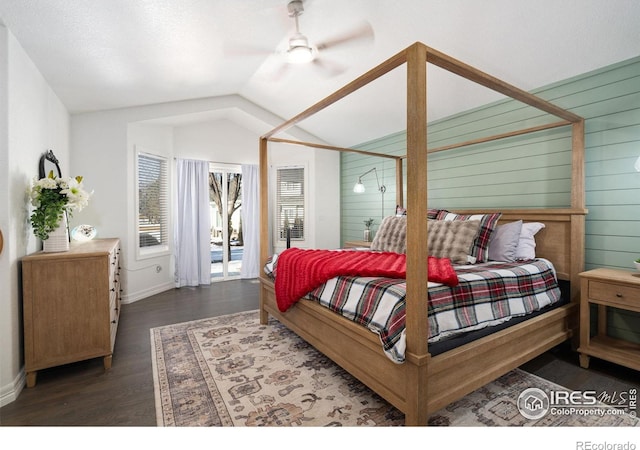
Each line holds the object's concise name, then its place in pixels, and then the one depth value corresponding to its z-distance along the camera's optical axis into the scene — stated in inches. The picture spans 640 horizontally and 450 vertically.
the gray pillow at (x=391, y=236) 130.7
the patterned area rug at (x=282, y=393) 70.1
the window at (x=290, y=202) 231.5
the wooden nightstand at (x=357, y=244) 173.6
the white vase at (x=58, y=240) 94.7
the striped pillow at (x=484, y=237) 113.5
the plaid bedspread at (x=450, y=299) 68.5
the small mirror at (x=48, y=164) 105.7
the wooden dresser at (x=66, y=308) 85.0
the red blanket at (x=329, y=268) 84.7
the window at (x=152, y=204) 182.4
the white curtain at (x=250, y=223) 229.3
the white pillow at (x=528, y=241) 114.3
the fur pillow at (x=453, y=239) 109.0
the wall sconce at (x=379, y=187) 191.2
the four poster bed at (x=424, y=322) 62.1
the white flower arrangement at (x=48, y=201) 91.5
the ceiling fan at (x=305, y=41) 98.7
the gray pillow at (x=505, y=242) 113.9
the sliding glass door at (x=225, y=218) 224.1
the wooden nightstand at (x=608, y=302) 85.4
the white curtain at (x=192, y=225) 204.8
